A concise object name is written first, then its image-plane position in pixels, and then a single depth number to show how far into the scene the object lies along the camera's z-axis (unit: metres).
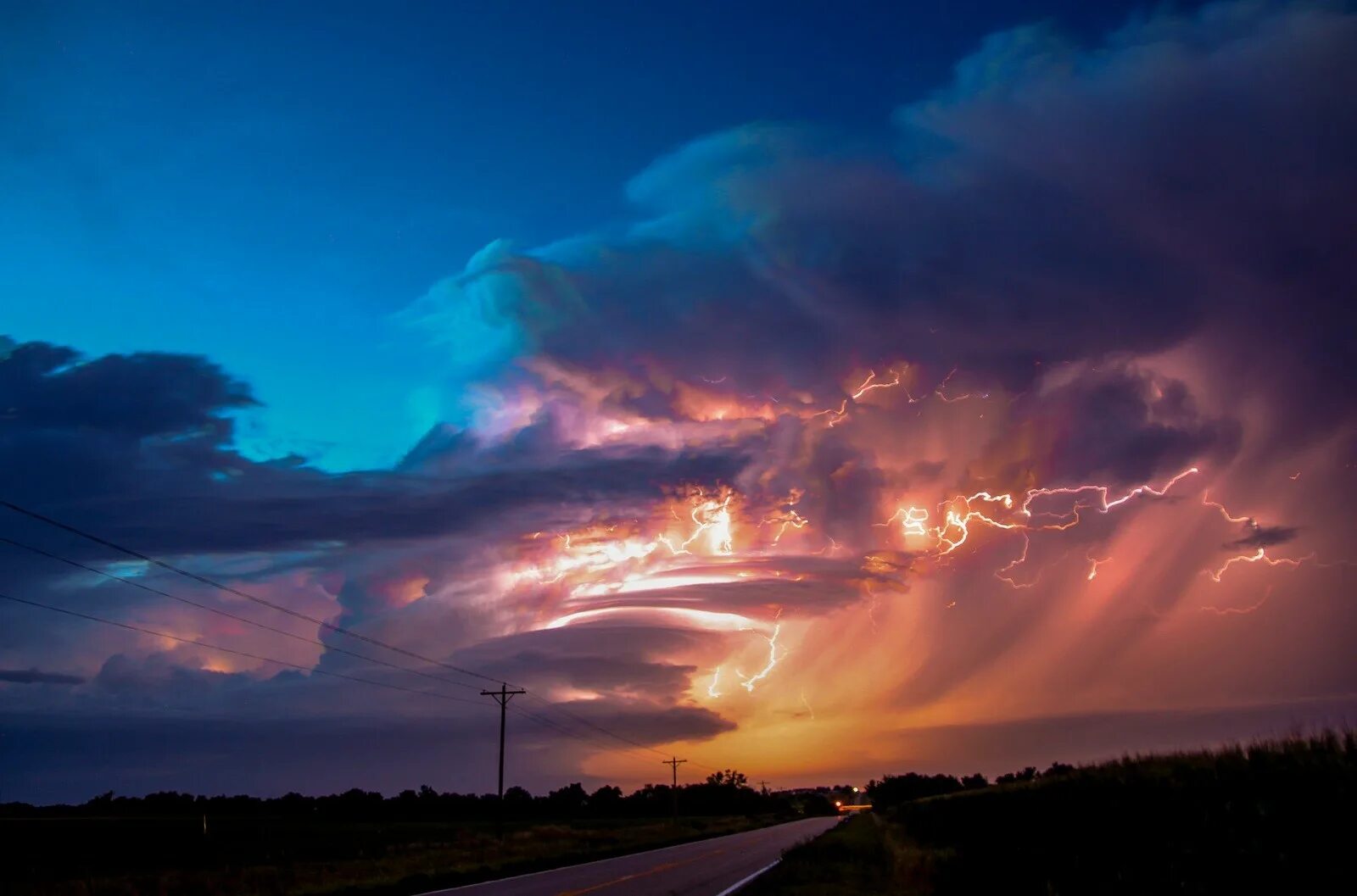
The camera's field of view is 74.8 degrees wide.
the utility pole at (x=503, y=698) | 56.34
